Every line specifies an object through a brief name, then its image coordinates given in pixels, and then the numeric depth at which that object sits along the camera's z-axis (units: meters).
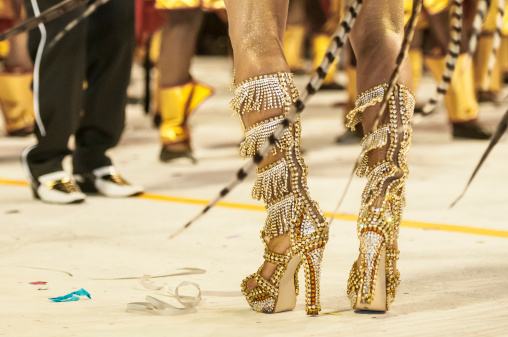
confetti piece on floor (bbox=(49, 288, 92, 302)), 6.28
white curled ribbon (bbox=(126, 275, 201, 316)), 6.19
